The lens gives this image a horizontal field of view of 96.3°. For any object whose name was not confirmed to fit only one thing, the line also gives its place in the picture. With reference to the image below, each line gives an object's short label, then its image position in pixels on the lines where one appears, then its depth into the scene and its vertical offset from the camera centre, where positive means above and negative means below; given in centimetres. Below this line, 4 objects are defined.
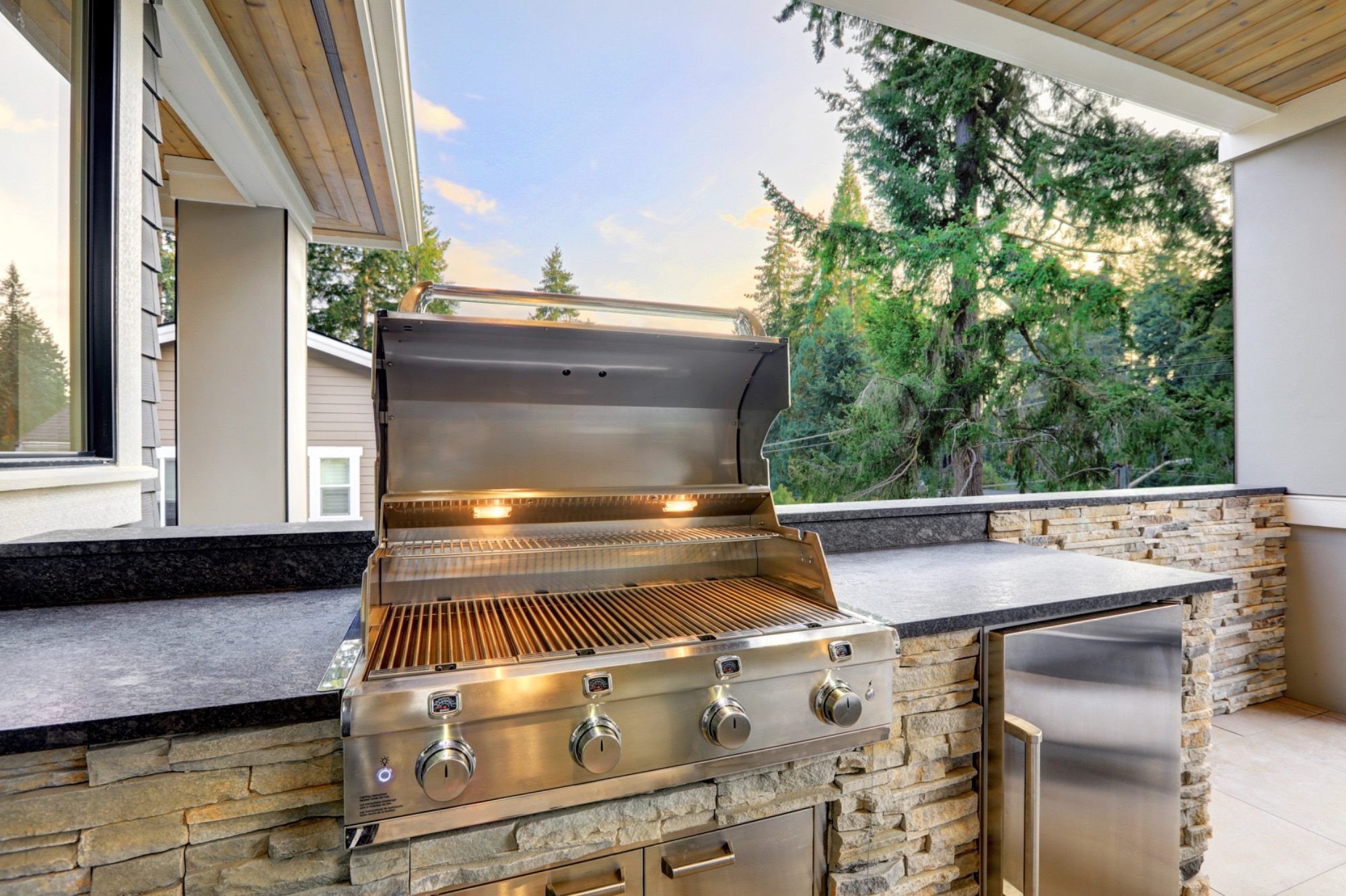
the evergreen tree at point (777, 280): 794 +231
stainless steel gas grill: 95 -34
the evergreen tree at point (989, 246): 630 +221
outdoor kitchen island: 84 -54
